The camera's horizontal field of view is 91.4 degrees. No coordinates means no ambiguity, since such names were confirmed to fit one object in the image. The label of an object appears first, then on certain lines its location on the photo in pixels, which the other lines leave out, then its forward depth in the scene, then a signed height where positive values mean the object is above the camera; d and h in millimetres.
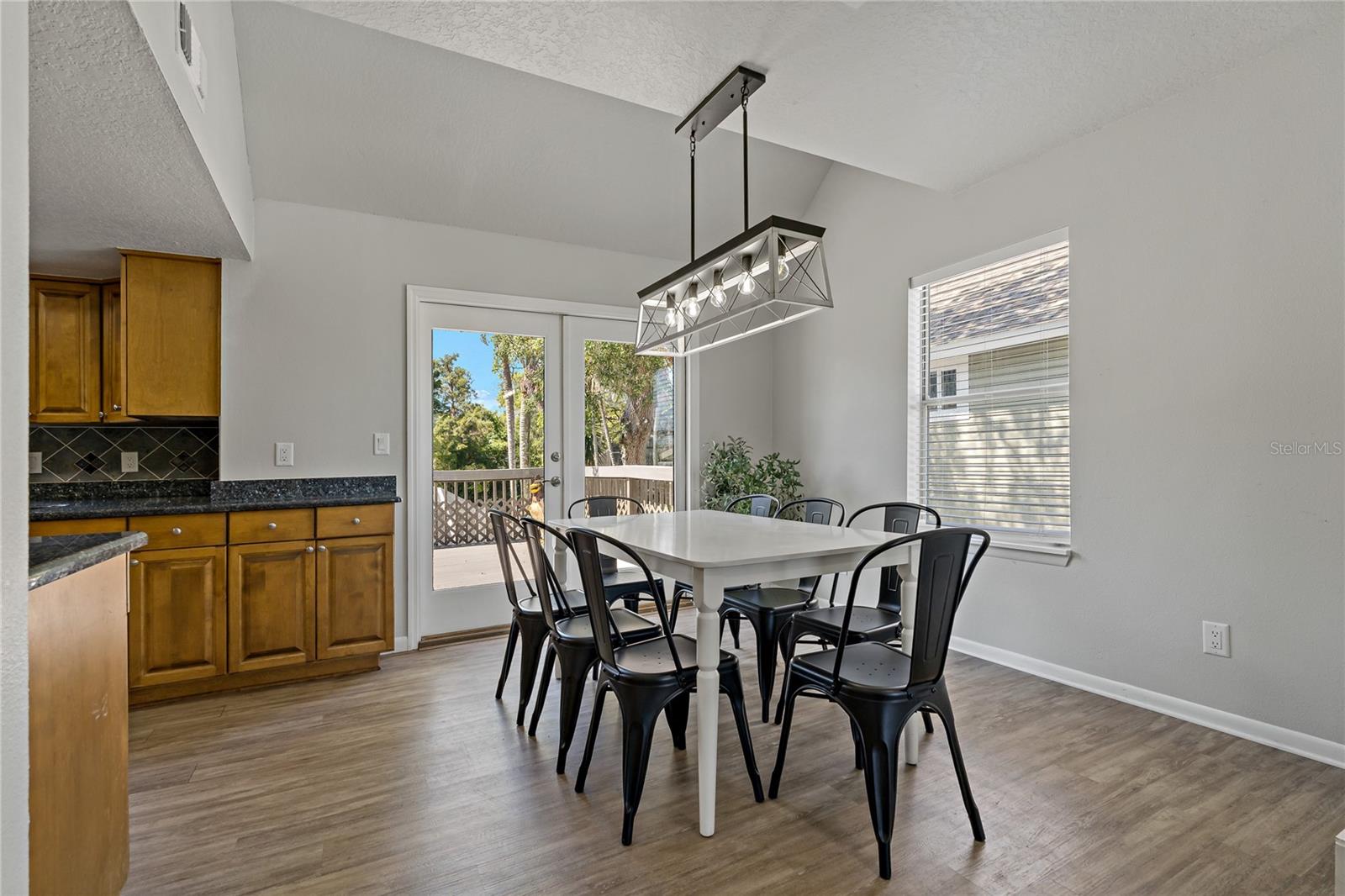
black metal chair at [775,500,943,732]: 2438 -671
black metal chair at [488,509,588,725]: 2615 -721
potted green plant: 4587 -206
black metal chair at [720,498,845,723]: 2734 -692
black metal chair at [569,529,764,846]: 1921 -721
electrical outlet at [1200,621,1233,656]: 2596 -765
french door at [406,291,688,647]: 3928 +97
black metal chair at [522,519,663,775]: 2271 -682
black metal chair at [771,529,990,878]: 1754 -678
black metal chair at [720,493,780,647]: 3471 -338
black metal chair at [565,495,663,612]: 3078 -640
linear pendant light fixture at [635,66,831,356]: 2311 +691
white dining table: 1892 -361
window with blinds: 3264 +308
